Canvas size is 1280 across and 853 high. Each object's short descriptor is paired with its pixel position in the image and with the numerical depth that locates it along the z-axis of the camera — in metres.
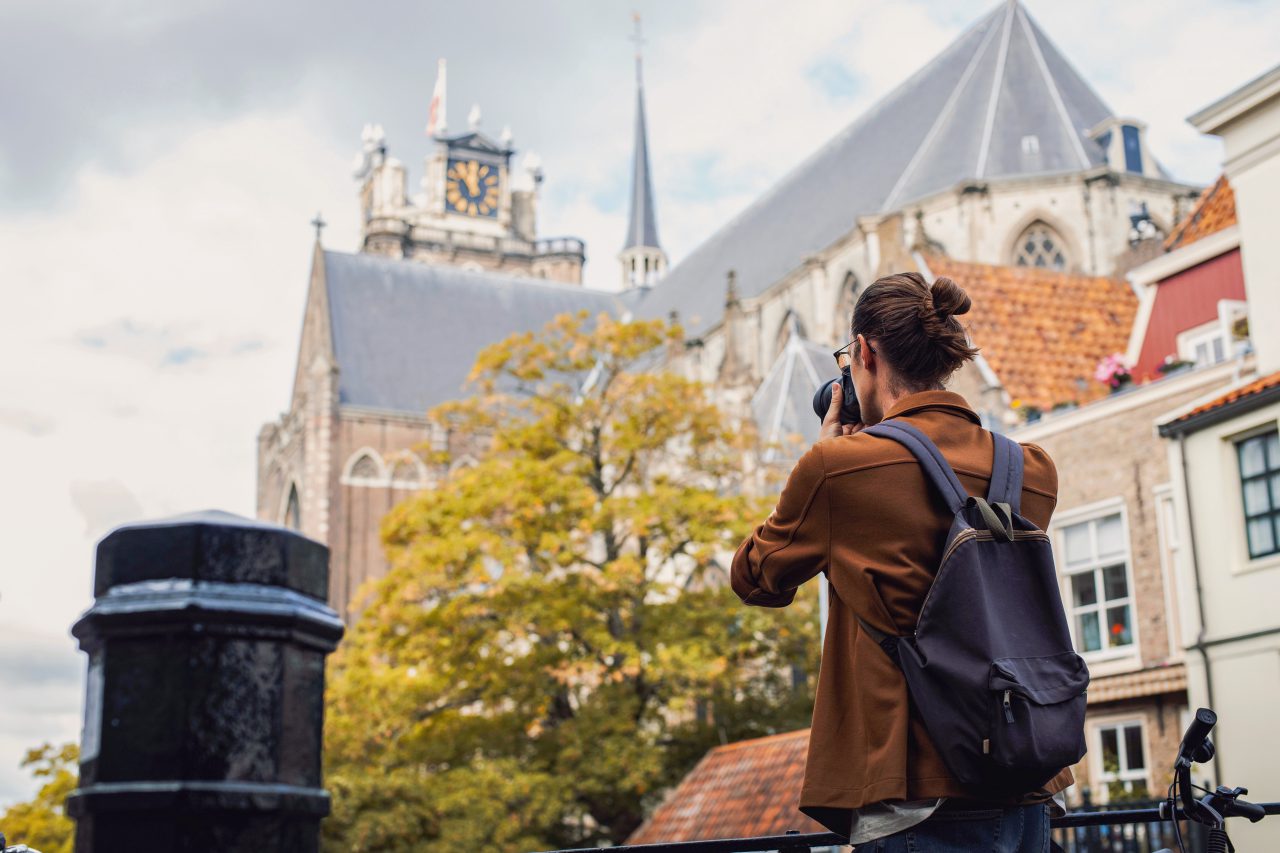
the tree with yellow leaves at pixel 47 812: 29.25
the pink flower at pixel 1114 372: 18.20
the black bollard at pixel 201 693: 2.13
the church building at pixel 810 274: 26.06
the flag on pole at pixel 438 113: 77.50
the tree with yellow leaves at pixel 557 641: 19.34
